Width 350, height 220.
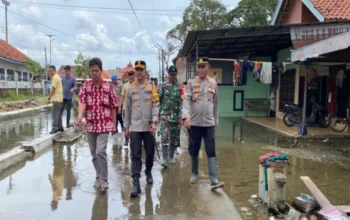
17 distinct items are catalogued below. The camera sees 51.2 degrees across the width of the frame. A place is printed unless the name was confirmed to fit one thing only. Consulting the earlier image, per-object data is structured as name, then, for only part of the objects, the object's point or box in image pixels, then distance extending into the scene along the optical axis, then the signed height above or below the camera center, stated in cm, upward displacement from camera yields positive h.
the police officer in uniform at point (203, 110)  514 -38
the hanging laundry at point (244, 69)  1347 +55
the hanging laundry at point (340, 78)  1198 +20
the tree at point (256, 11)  2983 +596
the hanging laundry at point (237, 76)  1428 +29
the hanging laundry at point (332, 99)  1263 -52
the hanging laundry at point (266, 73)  1293 +37
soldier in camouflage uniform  623 -48
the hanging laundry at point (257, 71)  1298 +45
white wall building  2772 +100
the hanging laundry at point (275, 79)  1625 +21
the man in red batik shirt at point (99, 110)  499 -39
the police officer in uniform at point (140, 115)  500 -45
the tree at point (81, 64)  4766 +233
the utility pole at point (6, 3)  4518 +977
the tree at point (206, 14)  3316 +634
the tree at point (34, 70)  3225 +104
